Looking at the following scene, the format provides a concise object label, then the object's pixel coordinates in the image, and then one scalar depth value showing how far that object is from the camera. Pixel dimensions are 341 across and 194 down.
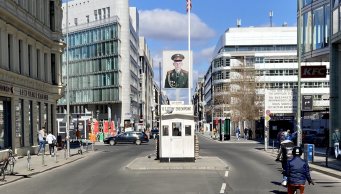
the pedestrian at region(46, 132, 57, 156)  33.44
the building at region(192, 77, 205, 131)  160.39
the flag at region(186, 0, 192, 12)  29.23
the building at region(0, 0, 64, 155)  30.62
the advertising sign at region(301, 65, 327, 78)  35.62
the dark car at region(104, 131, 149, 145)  56.22
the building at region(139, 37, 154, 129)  142.45
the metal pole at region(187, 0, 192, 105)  27.49
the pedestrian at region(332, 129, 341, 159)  28.05
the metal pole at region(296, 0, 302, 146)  26.94
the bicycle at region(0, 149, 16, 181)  19.58
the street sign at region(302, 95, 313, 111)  40.08
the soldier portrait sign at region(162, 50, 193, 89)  27.38
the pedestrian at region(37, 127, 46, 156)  34.29
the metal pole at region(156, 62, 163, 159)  26.05
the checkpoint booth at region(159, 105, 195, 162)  25.83
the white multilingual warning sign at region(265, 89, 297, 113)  40.56
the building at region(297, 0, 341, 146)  32.47
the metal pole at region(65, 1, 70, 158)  33.56
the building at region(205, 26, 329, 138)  77.00
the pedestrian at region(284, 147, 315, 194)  11.86
